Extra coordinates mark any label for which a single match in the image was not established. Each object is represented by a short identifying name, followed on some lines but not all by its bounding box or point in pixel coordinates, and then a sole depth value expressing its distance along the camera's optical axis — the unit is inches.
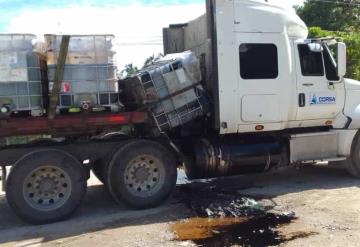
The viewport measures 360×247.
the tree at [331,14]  1162.6
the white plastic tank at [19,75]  276.2
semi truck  291.4
